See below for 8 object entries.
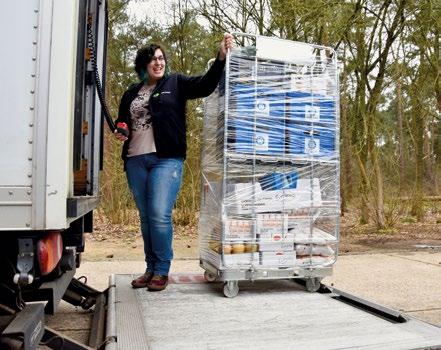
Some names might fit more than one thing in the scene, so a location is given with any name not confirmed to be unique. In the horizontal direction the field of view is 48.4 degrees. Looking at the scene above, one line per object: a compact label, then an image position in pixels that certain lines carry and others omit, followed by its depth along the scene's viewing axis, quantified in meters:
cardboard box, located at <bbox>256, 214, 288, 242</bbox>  3.59
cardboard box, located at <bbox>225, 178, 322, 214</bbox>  3.56
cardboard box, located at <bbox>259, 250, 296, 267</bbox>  3.60
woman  3.57
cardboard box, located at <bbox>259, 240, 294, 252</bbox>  3.60
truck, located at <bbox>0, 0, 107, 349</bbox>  1.87
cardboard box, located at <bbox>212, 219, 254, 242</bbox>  3.52
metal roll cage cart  3.57
